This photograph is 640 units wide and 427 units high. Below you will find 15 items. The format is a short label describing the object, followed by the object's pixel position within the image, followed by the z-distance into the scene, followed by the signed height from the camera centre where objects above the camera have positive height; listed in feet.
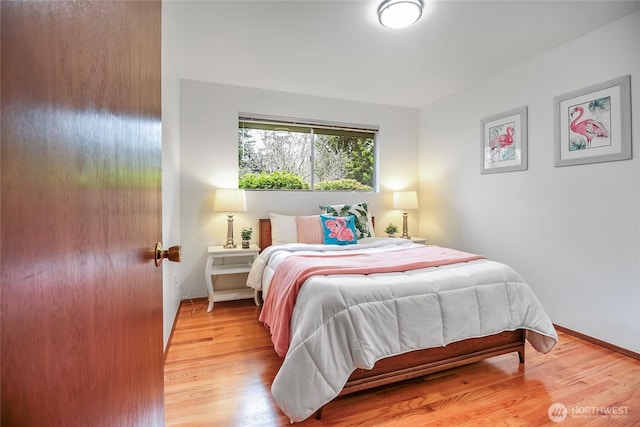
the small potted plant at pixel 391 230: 12.92 -0.64
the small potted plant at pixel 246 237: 10.66 -0.76
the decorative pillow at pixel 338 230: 10.48 -0.52
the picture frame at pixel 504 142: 9.61 +2.51
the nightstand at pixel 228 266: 9.93 -1.82
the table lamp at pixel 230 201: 10.35 +0.53
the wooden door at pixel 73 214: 0.96 +0.01
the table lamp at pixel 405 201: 12.77 +0.63
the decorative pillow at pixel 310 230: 10.83 -0.53
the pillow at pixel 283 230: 10.84 -0.52
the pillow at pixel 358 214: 11.28 +0.06
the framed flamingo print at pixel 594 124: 7.23 +2.40
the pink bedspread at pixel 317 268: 5.82 -1.12
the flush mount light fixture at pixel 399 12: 6.49 +4.62
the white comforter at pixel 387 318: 4.71 -1.92
